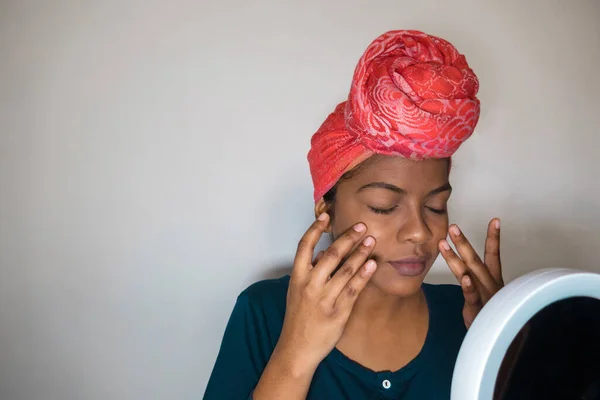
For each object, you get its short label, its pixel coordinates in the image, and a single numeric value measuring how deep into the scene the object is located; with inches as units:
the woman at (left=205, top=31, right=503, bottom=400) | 33.9
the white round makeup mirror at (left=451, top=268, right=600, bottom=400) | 24.8
